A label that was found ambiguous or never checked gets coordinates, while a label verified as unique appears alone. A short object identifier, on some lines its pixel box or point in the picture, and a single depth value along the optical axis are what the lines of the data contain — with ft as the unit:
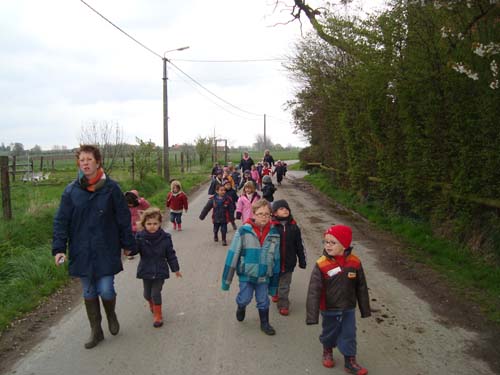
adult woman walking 13.92
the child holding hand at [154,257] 16.01
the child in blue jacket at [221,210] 30.12
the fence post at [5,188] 28.63
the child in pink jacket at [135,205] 24.16
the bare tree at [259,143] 390.99
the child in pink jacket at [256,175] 60.34
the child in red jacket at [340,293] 12.20
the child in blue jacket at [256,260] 15.31
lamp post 71.46
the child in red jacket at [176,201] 34.19
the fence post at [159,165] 73.34
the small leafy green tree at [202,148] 141.79
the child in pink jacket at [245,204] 26.58
